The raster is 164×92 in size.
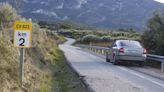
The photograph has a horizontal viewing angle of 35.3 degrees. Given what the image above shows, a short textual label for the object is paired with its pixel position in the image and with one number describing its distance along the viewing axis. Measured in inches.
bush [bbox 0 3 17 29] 438.6
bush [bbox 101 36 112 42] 1805.2
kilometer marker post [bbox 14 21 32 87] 279.6
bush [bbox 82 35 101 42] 1933.5
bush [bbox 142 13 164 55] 654.5
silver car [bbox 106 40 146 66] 583.0
